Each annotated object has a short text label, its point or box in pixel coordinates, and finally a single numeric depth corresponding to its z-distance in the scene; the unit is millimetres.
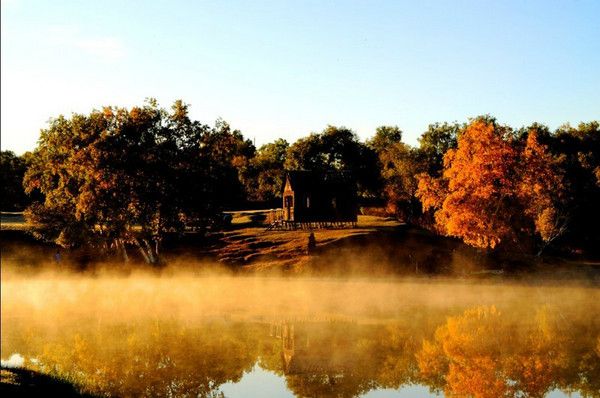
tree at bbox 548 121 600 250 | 82312
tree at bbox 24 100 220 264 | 62750
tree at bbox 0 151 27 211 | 99431
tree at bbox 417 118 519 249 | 63812
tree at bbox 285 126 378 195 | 117188
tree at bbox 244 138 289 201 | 118375
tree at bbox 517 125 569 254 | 65625
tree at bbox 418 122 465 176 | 107125
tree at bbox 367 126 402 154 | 136862
